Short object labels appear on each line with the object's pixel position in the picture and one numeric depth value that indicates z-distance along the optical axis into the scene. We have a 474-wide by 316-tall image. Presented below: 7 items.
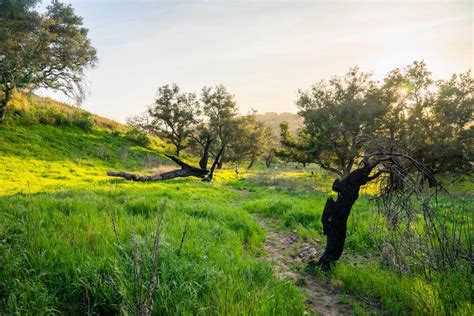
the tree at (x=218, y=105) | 38.34
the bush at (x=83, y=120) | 33.24
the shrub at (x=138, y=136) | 39.69
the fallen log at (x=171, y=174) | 19.62
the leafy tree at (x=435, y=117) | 24.12
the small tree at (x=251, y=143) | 43.91
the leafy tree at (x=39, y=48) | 22.95
